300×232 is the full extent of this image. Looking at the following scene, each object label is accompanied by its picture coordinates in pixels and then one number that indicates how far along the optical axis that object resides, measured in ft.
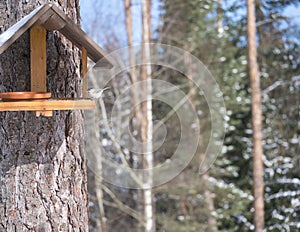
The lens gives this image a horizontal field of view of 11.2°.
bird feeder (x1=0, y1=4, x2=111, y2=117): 17.17
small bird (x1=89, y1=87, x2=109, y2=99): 18.01
